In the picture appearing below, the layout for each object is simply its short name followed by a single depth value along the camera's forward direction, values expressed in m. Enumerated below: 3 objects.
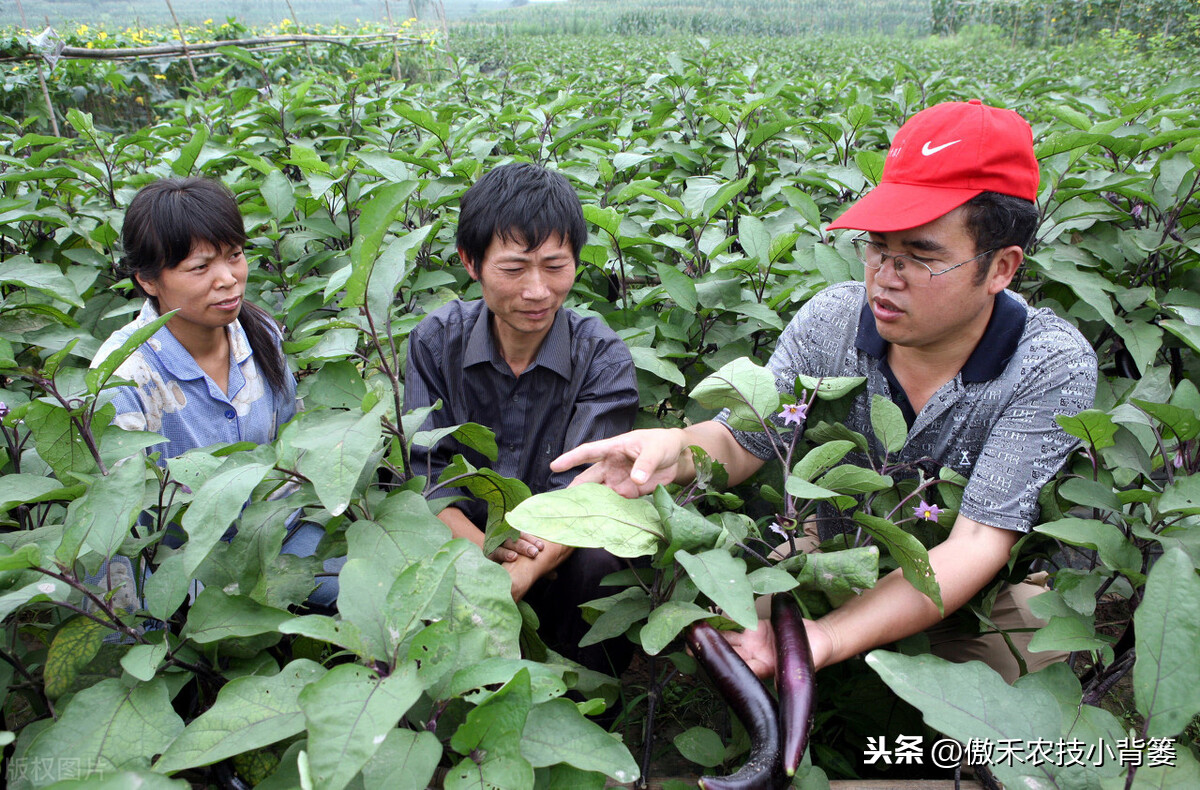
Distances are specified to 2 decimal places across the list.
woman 1.94
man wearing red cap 1.46
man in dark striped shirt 1.83
